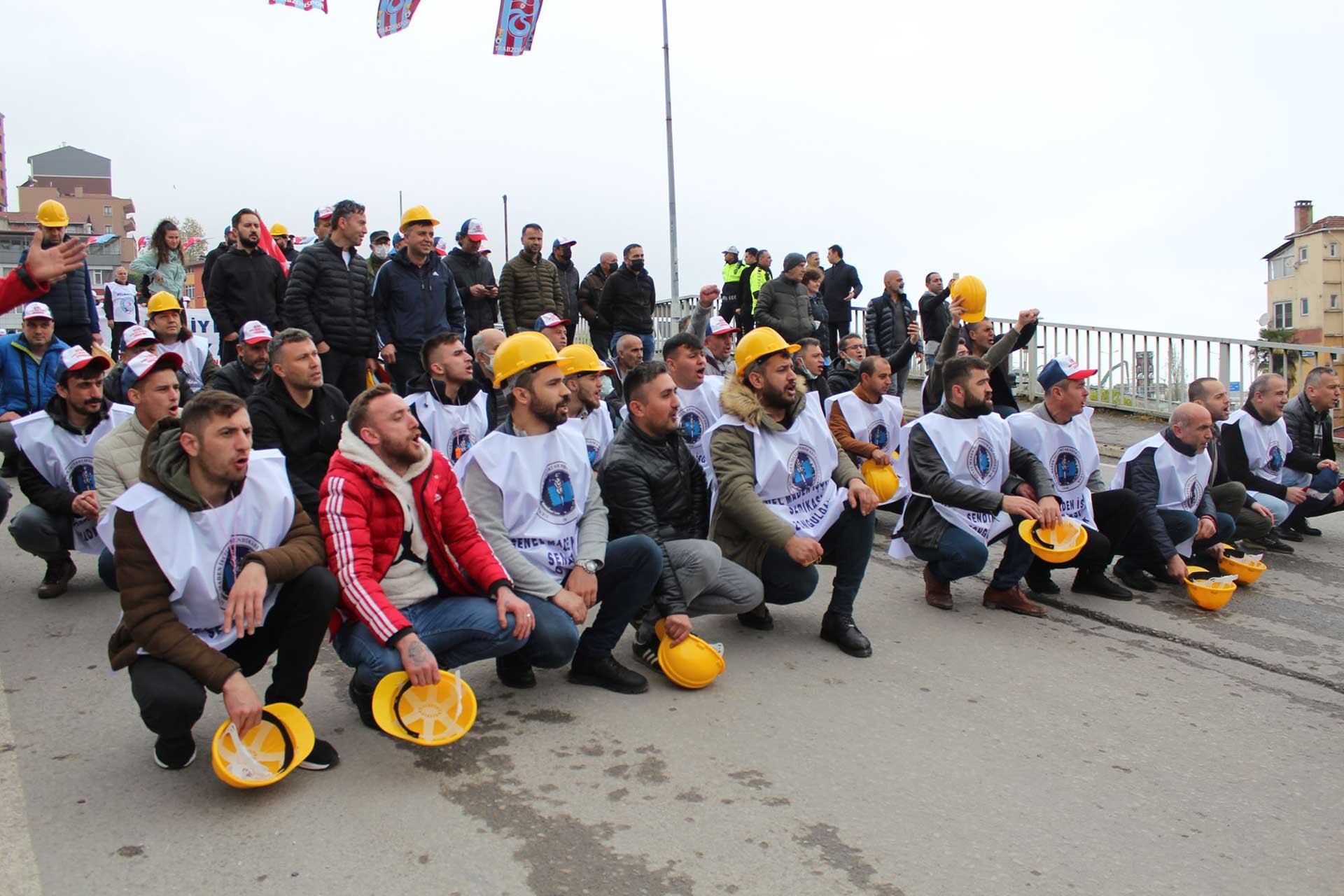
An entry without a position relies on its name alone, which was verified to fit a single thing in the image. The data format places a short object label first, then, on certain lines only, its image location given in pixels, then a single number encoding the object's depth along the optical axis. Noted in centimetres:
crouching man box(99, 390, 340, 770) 351
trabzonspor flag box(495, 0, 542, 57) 1623
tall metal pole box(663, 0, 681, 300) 1920
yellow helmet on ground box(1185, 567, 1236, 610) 604
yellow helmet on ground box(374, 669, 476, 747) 366
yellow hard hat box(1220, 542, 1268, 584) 665
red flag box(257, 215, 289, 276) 1066
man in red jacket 384
